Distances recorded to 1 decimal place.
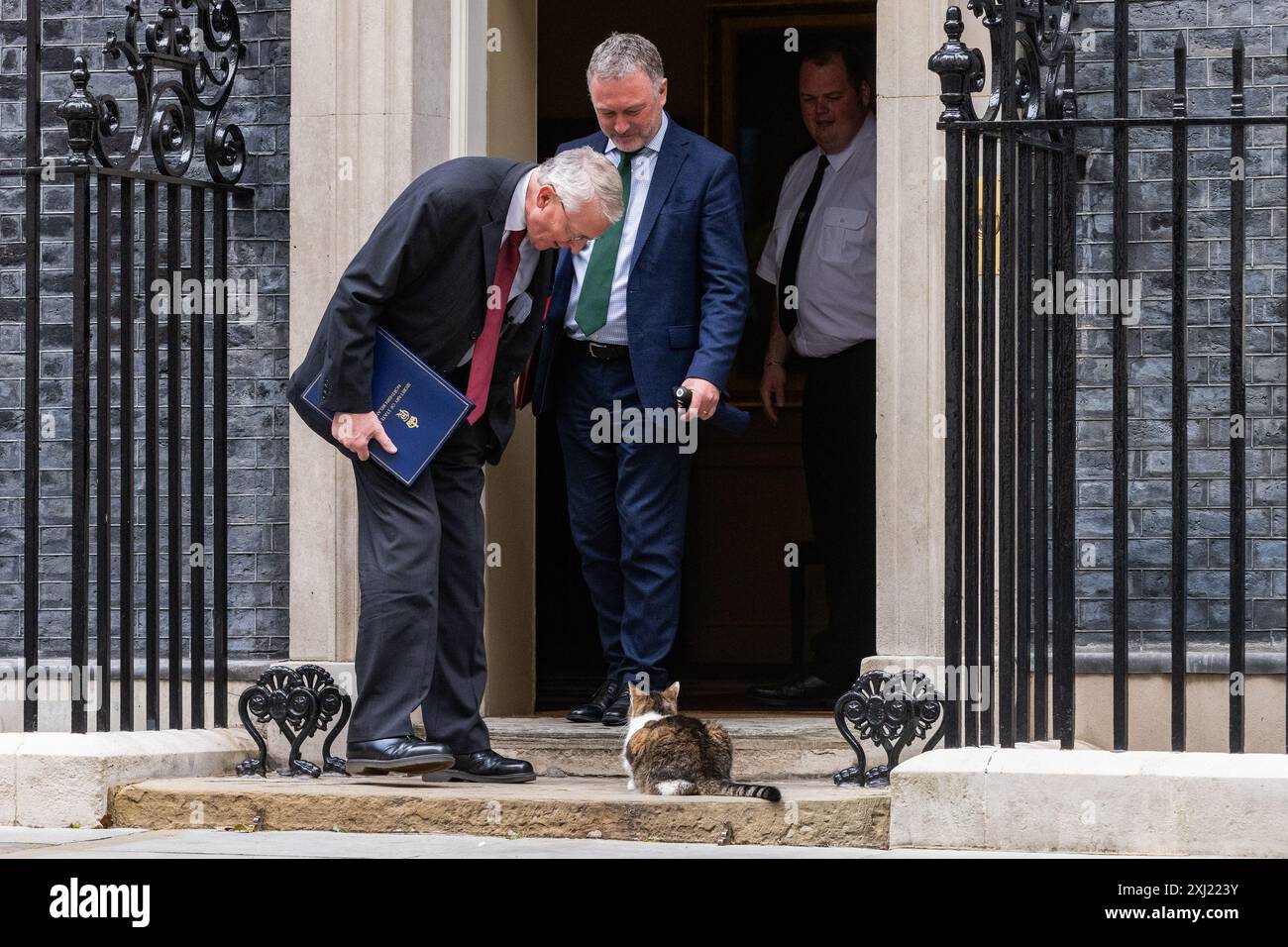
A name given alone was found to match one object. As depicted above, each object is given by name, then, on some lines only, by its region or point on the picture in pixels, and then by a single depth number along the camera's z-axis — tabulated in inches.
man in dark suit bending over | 468.1
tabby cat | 470.3
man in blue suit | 535.2
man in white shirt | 601.6
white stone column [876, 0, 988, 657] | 521.7
